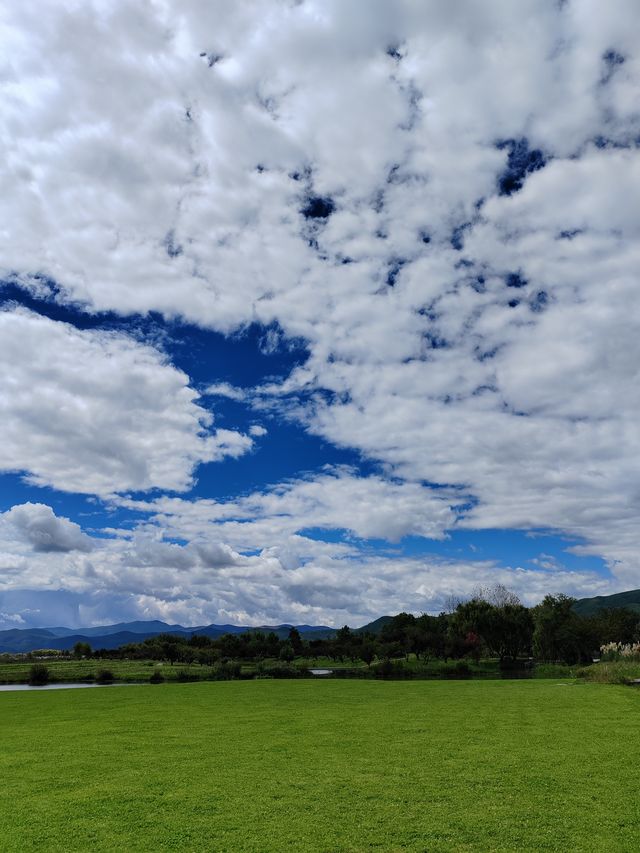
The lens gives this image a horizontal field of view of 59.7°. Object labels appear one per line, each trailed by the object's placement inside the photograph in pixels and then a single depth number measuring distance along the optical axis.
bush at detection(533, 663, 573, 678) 58.47
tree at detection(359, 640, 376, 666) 95.44
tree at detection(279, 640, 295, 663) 101.00
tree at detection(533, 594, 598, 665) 84.44
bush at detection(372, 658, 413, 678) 74.12
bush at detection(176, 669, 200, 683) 60.15
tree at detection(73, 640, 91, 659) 117.69
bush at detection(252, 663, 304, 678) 61.91
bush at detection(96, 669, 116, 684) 62.66
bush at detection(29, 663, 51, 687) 64.88
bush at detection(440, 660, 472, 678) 74.48
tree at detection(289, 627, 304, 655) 118.69
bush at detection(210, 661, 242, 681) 59.23
